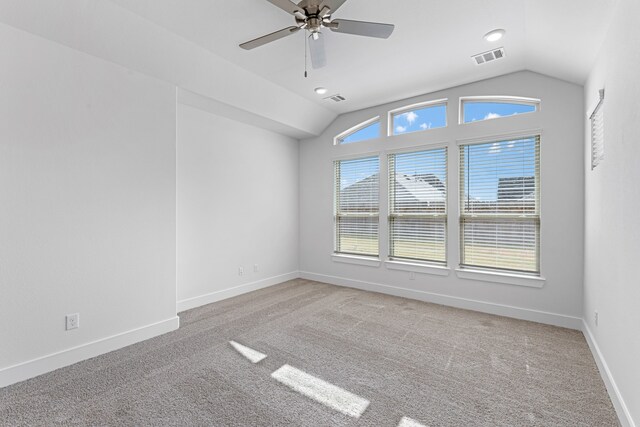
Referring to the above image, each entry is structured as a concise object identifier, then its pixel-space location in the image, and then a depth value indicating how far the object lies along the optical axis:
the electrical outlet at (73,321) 2.57
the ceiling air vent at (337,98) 4.39
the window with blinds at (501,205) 3.59
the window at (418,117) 4.29
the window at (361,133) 4.95
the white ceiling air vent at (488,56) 3.11
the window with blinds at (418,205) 4.28
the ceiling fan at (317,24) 2.03
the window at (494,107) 3.64
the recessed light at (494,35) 2.74
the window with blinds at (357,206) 4.97
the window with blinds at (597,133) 2.46
